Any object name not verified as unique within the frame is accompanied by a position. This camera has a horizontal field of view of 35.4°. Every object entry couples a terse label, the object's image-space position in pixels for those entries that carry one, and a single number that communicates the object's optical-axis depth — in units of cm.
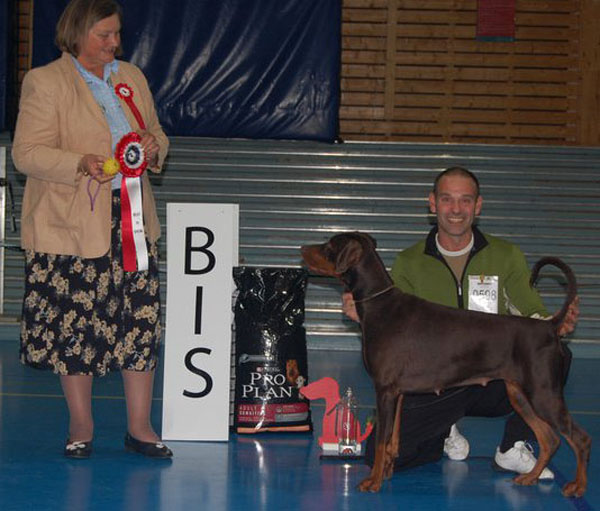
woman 359
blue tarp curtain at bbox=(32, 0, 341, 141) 867
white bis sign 422
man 378
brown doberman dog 340
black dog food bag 448
